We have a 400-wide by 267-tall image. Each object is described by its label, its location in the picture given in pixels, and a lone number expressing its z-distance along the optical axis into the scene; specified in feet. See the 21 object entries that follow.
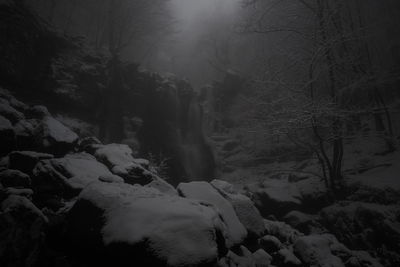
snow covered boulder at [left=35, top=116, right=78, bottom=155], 20.53
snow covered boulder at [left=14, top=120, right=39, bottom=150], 18.84
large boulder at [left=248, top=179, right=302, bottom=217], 29.88
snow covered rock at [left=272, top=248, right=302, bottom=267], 18.17
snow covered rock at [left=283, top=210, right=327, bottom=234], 26.58
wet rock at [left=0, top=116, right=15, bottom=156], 16.48
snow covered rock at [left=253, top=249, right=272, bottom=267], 17.18
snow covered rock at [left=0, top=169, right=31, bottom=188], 13.53
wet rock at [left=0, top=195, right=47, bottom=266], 9.36
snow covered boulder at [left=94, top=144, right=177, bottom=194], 19.20
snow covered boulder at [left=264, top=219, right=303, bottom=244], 22.27
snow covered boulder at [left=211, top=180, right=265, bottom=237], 19.76
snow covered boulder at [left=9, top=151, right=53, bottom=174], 15.92
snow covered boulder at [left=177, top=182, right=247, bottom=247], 16.96
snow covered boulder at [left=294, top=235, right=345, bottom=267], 18.40
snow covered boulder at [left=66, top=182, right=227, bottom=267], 9.81
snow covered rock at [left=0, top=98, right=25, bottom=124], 20.44
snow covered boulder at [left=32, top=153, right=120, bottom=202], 15.15
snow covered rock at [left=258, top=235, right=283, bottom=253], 19.72
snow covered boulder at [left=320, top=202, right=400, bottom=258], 22.09
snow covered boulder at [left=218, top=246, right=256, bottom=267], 13.83
